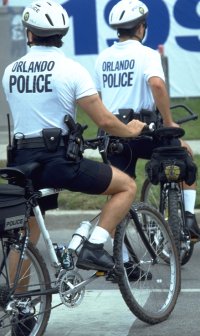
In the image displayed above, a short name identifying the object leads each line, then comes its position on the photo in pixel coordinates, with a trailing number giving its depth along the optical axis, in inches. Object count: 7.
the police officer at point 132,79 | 587.8
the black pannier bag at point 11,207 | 430.3
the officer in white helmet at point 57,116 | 458.0
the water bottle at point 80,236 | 465.4
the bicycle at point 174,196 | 571.5
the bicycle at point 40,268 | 436.5
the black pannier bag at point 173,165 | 571.5
